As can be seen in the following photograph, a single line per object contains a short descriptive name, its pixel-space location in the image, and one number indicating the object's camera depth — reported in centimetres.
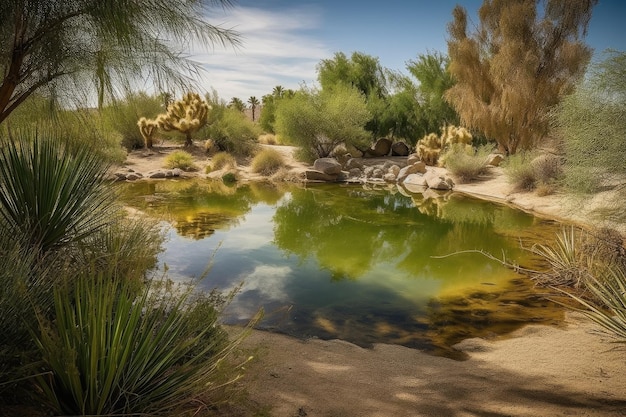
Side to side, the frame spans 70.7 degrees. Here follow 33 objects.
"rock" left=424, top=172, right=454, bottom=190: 1994
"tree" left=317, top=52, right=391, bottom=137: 3133
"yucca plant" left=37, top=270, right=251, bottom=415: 215
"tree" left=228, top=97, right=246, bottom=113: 5956
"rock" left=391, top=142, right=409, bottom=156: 2942
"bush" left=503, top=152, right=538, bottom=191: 1715
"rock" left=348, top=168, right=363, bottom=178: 2367
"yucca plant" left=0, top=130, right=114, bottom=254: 404
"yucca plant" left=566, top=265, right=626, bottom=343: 464
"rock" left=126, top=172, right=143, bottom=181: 2095
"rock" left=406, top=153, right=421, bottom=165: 2504
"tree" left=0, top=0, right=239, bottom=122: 374
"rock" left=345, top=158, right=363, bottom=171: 2480
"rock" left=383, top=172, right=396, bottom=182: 2290
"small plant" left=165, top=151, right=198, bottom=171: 2412
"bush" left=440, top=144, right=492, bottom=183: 2058
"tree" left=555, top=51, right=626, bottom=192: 692
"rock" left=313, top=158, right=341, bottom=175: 2262
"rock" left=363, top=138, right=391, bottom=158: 2897
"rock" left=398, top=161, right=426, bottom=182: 2292
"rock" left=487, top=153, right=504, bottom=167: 2247
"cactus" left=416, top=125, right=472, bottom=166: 2472
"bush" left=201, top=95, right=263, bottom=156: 2803
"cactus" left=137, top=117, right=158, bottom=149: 2652
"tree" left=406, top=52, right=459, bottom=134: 2880
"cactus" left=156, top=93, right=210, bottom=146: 2727
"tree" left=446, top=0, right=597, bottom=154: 1995
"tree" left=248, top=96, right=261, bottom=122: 6739
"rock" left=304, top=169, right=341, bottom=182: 2255
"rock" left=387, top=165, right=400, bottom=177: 2342
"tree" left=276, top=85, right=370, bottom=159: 2480
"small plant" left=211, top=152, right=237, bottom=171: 2429
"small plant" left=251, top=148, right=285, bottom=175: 2394
